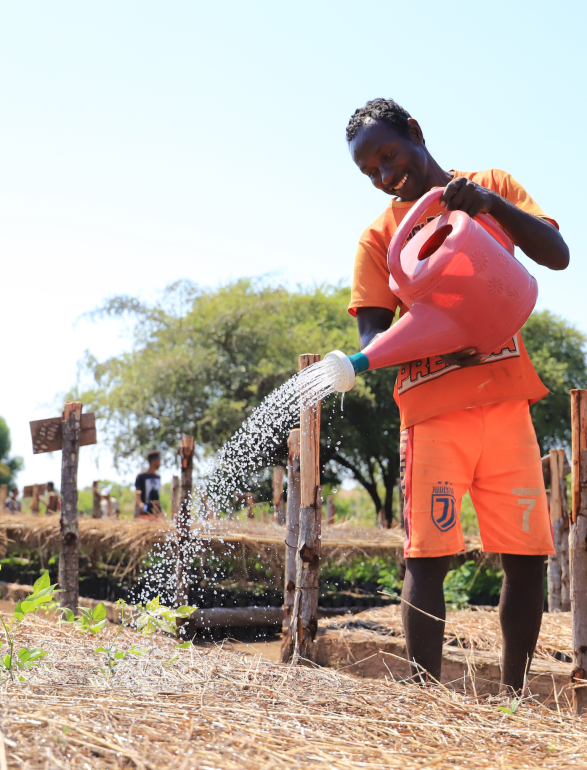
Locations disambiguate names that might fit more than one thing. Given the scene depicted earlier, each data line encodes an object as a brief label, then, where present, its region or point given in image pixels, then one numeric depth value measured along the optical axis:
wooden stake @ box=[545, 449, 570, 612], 5.91
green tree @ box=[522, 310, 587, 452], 16.66
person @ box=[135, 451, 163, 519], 9.51
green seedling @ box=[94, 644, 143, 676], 2.13
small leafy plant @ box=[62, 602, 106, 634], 2.41
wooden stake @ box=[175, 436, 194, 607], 5.66
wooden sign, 5.15
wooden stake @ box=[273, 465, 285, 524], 8.95
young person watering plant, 2.25
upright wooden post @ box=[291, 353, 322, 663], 3.60
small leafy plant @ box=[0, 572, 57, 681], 1.98
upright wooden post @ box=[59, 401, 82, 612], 5.02
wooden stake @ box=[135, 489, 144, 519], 9.38
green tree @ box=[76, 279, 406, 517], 14.81
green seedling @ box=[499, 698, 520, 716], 1.82
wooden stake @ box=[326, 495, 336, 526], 9.59
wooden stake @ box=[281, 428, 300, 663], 4.00
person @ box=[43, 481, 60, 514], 12.08
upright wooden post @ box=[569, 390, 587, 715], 2.88
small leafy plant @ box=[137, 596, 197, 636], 2.84
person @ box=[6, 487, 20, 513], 13.36
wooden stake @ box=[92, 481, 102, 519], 11.05
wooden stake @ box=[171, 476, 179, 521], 7.92
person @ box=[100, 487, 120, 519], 11.21
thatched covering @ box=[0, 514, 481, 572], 6.18
